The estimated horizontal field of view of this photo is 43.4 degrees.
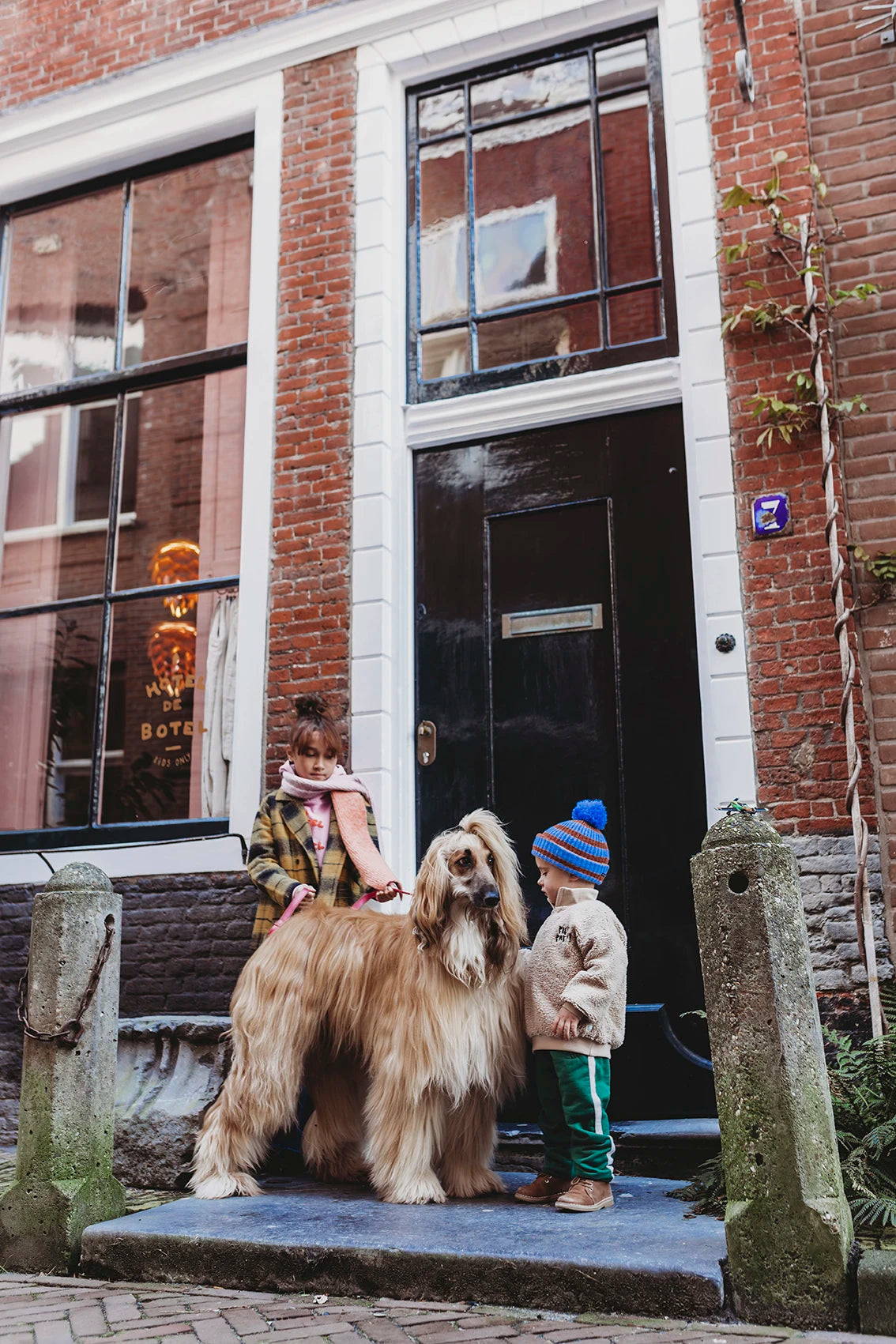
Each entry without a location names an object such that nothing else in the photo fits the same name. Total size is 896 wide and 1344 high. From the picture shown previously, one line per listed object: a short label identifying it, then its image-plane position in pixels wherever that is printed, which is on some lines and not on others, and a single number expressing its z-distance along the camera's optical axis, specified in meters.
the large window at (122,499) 6.61
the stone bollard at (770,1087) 2.75
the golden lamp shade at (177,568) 6.76
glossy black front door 5.12
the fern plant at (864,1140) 3.28
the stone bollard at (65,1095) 3.57
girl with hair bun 4.64
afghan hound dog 3.71
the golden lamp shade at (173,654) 6.62
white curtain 6.32
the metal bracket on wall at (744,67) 5.55
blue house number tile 5.23
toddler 3.59
